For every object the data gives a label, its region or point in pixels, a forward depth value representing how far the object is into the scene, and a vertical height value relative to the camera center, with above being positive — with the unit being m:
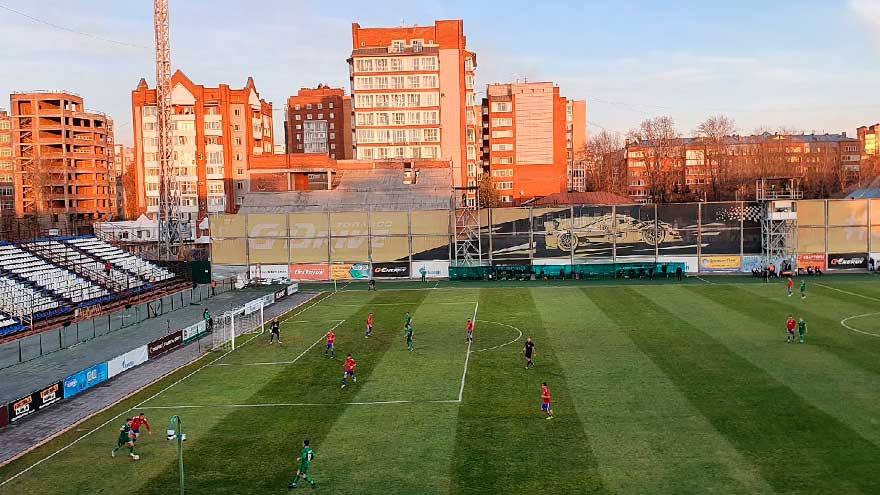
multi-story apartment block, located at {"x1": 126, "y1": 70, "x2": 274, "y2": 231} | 121.38 +13.20
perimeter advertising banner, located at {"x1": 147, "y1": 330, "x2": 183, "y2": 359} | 39.41 -7.28
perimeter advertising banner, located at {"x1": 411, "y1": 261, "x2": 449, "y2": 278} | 77.88 -5.96
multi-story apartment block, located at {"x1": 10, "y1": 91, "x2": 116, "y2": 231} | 115.50 +11.01
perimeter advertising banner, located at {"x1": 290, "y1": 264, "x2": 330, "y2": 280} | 78.81 -6.12
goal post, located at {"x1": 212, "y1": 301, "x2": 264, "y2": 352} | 42.44 -7.14
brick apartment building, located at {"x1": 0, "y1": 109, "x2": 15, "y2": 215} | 122.94 +10.53
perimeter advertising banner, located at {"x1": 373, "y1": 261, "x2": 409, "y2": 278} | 78.19 -6.01
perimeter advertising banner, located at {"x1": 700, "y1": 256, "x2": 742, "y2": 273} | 75.50 -5.93
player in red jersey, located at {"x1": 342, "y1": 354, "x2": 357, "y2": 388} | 31.73 -6.94
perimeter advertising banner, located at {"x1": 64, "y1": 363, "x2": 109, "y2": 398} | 31.47 -7.40
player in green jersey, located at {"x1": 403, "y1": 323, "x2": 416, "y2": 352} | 39.53 -7.10
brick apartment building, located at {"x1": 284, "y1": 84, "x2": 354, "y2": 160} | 171.75 +24.19
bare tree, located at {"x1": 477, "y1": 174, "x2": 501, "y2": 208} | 117.19 +3.45
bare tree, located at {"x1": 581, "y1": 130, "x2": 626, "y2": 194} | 155.50 +11.84
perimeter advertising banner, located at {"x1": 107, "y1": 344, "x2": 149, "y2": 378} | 35.09 -7.34
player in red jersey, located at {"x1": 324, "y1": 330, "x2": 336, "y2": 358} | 37.59 -6.96
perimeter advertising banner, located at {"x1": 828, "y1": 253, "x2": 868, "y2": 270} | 73.69 -5.76
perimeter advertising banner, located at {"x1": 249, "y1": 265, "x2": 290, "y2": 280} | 79.38 -6.08
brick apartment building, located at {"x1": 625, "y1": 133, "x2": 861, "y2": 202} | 127.50 +8.48
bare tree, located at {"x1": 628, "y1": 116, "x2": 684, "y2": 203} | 130.12 +10.31
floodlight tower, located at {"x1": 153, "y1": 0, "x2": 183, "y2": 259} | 82.44 +9.99
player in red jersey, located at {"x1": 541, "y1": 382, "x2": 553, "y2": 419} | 26.31 -7.25
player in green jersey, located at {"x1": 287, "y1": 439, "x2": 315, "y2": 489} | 20.58 -7.31
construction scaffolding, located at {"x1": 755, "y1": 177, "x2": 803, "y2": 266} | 72.75 -2.08
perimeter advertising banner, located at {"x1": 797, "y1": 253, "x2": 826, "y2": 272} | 73.81 -5.58
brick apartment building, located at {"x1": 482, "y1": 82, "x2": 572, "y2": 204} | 136.00 +14.29
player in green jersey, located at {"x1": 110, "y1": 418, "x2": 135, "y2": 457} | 23.84 -7.49
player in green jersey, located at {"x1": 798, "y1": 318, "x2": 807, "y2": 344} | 38.38 -6.82
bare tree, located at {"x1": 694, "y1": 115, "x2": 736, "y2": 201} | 127.84 +10.75
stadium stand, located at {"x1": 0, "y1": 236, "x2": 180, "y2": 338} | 53.03 -5.19
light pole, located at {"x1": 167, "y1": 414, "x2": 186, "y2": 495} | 19.55 -6.31
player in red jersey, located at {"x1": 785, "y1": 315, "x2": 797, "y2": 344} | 37.84 -6.59
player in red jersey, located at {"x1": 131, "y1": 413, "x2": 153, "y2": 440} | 24.34 -7.17
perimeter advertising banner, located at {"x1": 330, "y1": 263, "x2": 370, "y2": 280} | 78.12 -6.06
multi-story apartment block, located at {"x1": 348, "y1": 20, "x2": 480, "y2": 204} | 113.88 +20.87
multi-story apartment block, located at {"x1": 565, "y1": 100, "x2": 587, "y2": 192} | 155.88 +18.51
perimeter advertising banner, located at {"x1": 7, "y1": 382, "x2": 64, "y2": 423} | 27.92 -7.49
